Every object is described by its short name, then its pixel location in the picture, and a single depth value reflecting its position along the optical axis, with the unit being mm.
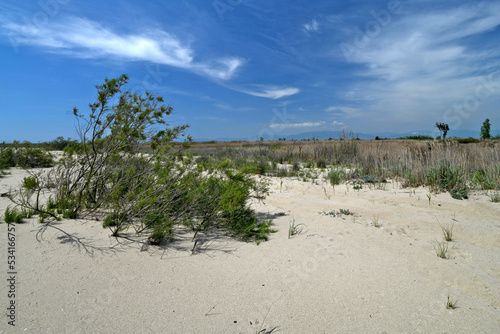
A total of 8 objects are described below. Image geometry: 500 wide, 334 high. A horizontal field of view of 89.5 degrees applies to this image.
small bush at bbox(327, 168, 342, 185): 8297
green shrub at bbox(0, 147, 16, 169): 10214
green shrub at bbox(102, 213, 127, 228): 3383
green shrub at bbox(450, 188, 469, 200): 5852
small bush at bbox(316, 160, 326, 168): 11890
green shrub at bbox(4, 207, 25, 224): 3361
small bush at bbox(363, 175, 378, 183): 7924
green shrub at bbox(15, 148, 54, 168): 10822
